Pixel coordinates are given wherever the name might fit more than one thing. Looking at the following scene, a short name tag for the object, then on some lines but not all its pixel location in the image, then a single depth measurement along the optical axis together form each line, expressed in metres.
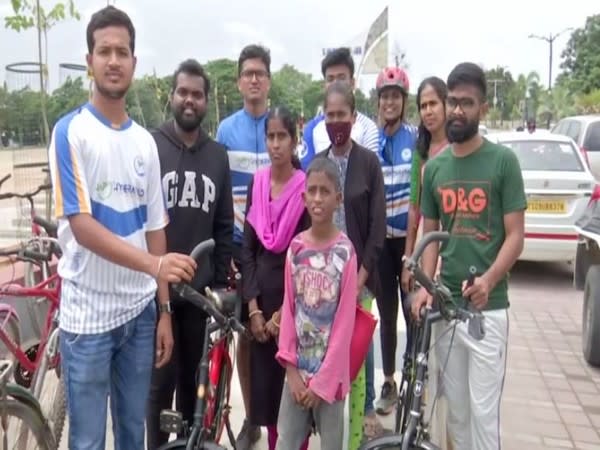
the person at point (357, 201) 3.17
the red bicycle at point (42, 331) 3.39
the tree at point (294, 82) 53.44
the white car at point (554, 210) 7.25
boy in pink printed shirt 2.71
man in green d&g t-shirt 2.65
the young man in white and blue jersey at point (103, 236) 2.15
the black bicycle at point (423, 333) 2.31
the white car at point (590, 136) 11.47
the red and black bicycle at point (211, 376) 2.50
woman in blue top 3.91
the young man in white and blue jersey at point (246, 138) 3.62
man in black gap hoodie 3.10
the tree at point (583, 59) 52.78
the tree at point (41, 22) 5.53
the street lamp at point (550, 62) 47.44
